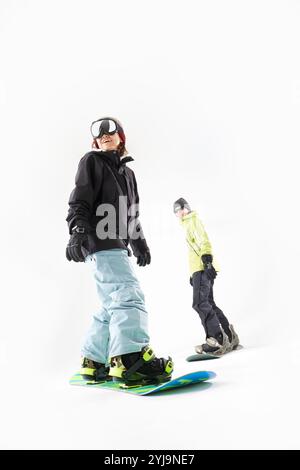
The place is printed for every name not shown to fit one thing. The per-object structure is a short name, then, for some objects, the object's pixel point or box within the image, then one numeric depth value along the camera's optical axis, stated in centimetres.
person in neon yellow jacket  423
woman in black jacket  255
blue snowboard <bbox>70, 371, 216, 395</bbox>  240
